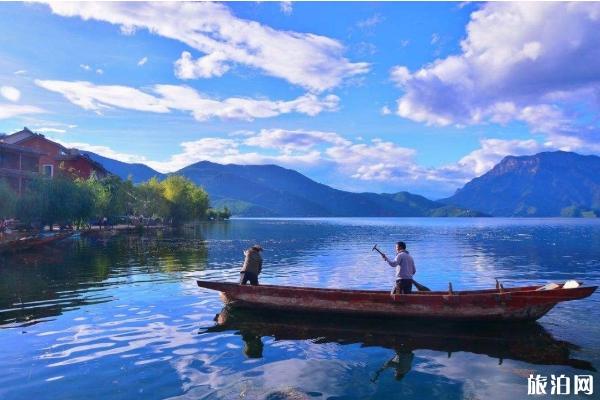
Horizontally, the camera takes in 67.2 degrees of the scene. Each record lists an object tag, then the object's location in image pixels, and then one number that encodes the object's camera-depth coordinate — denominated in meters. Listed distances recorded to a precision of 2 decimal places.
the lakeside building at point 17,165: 68.81
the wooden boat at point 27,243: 44.44
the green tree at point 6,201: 54.56
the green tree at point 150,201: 116.94
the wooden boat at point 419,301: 16.44
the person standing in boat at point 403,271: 18.23
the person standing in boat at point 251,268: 20.45
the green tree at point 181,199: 126.06
